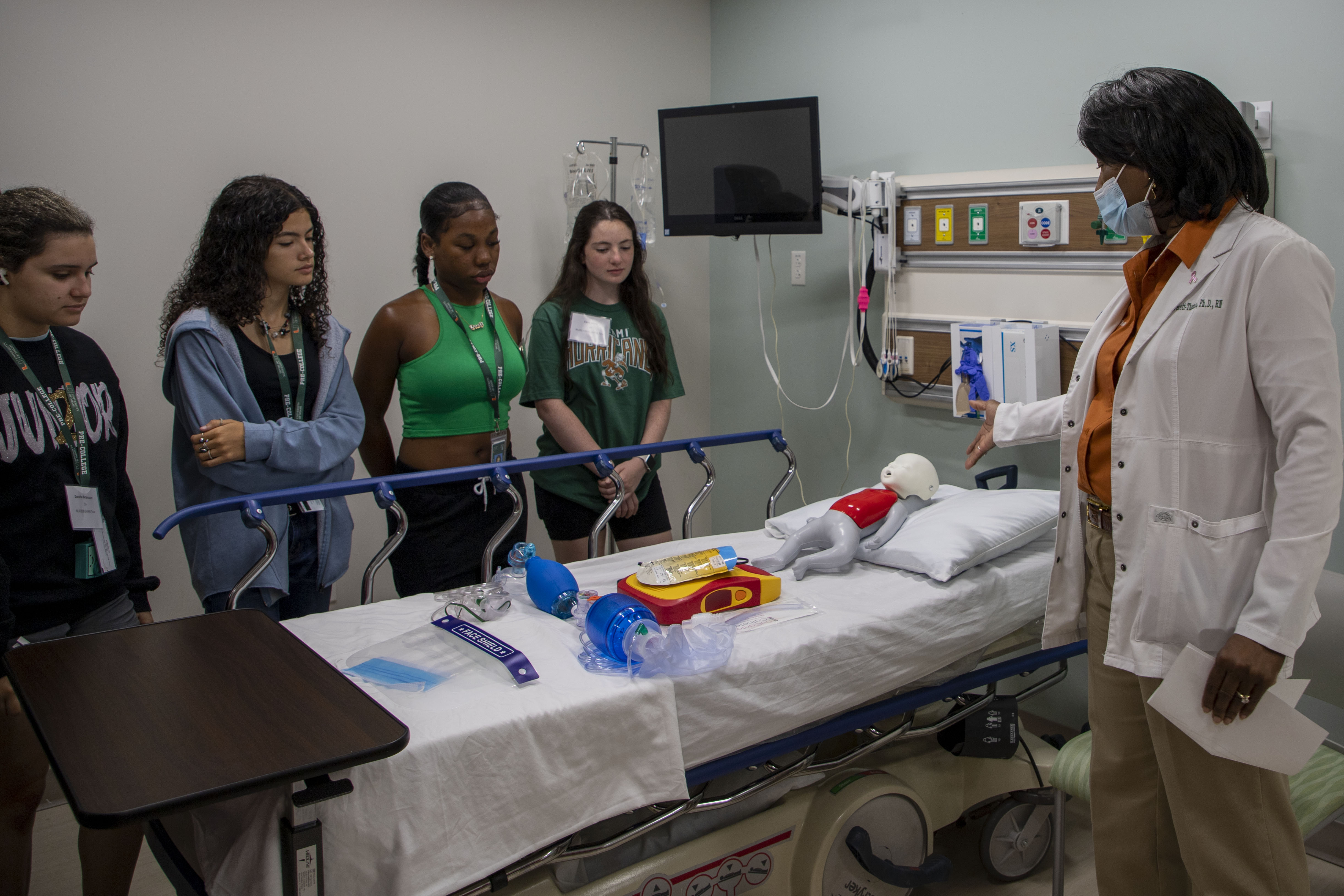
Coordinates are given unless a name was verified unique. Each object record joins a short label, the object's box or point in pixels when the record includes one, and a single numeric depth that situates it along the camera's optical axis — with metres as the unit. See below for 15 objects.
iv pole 3.49
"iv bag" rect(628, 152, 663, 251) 3.63
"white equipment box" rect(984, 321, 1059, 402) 2.74
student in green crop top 2.51
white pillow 1.95
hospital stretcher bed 1.30
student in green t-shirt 2.75
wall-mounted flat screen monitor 3.12
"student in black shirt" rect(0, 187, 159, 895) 1.69
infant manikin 2.02
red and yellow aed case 1.73
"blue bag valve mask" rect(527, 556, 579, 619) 1.75
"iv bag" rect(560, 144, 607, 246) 3.50
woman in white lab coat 1.28
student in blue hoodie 1.93
